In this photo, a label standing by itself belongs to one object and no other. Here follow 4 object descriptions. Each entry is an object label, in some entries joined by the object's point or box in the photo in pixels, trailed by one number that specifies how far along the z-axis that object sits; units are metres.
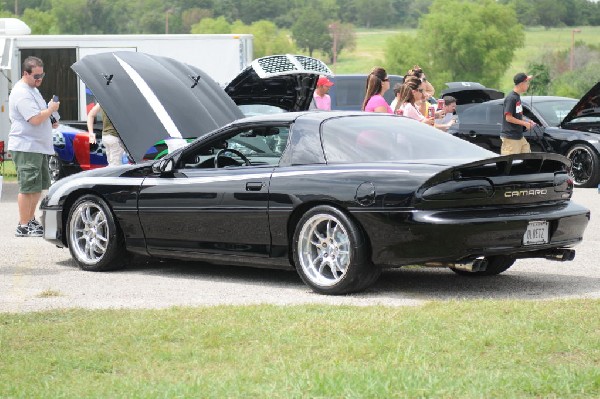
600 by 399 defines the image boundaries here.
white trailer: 22.70
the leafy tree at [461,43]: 162.25
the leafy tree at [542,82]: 111.43
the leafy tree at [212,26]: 192.12
